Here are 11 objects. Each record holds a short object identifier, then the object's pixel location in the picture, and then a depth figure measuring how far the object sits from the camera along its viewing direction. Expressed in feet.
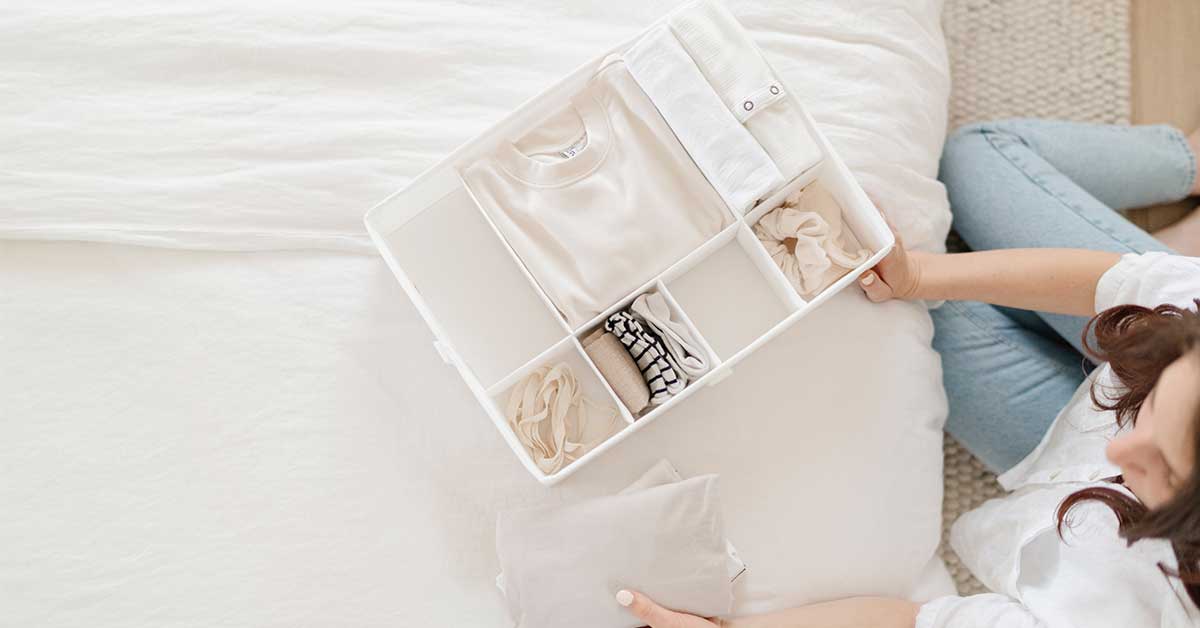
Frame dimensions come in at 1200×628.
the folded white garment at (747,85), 2.89
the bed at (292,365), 3.02
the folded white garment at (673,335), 2.91
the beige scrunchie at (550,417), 2.91
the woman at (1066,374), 2.37
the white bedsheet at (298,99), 3.09
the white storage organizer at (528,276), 2.94
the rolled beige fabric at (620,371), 2.90
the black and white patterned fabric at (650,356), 2.89
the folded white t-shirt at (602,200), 2.88
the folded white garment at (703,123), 2.87
